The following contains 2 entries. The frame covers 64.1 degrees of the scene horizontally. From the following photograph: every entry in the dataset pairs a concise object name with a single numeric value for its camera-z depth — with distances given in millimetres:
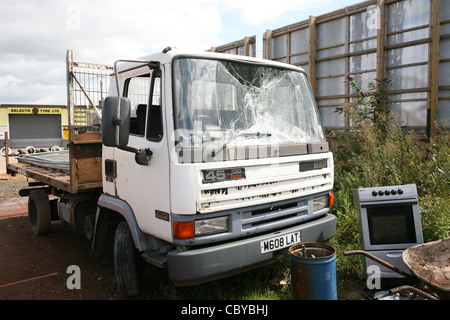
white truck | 2922
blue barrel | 3113
